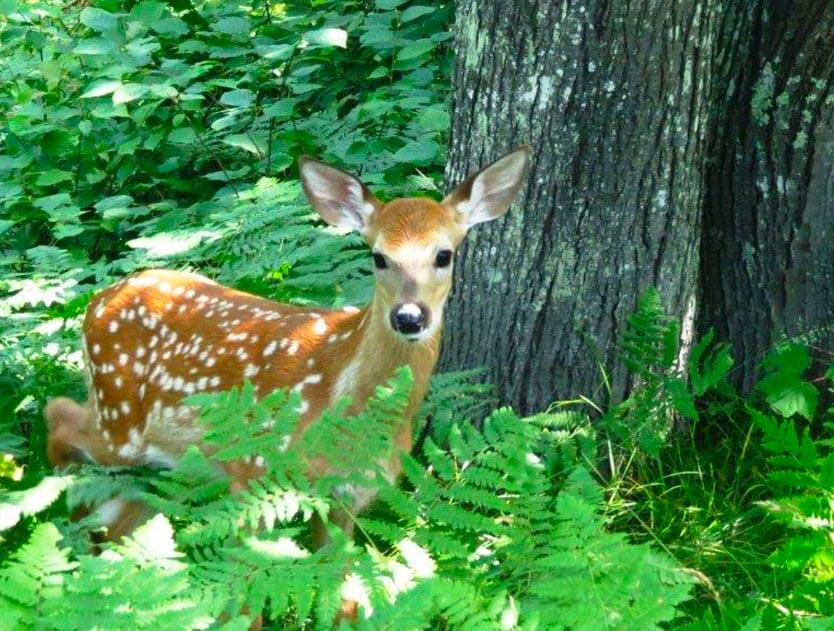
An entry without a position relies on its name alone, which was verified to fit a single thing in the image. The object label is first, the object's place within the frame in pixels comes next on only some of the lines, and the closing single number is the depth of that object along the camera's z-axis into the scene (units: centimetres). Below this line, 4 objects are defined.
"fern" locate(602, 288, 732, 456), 398
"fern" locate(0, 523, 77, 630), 260
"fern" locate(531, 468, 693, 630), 273
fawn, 384
